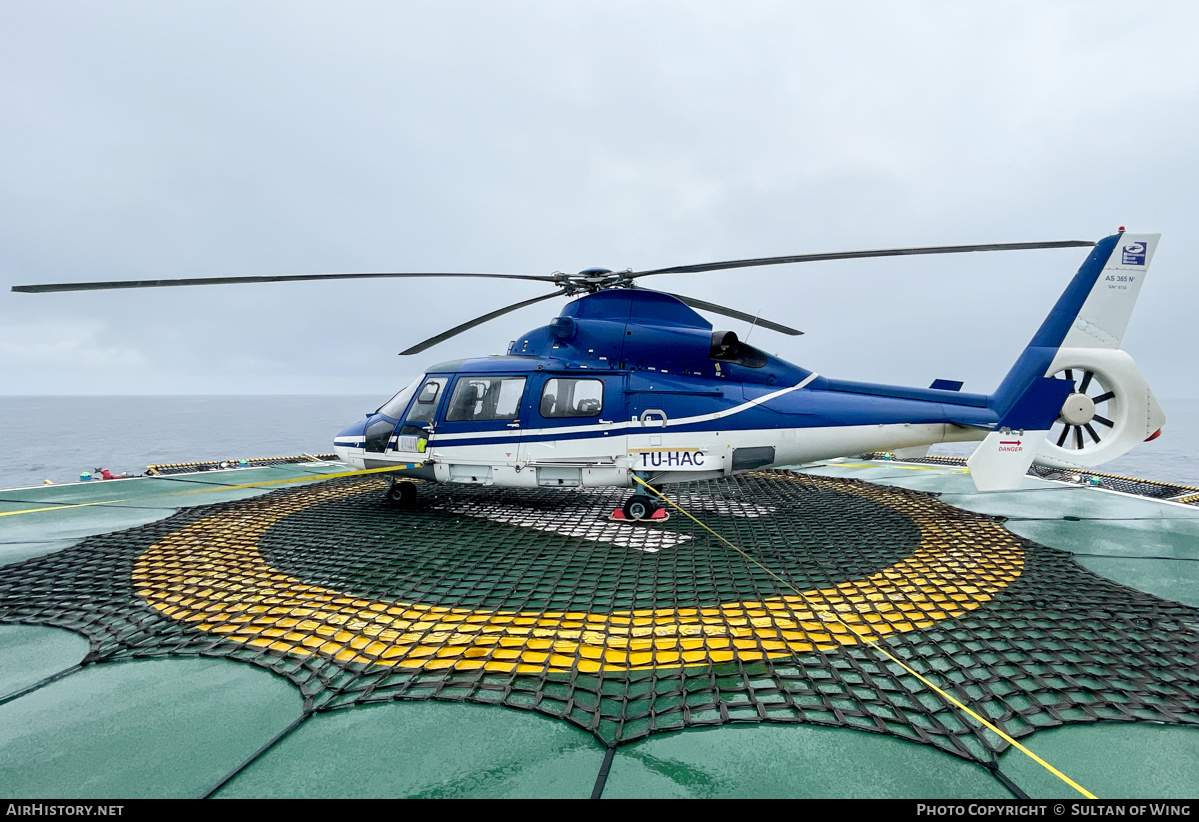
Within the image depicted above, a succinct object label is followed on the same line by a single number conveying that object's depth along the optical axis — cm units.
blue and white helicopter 665
